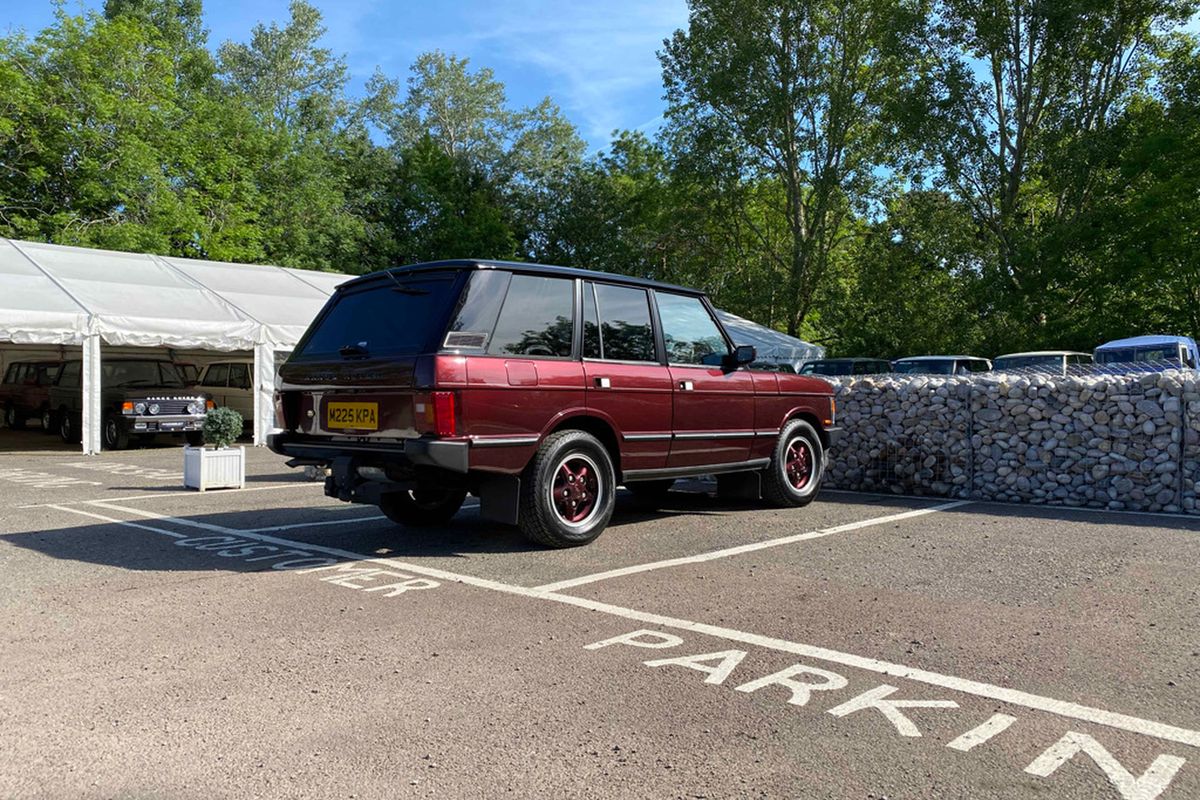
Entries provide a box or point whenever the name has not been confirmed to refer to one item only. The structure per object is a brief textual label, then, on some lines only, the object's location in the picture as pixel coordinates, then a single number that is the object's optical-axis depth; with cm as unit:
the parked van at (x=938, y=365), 1973
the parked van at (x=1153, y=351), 1697
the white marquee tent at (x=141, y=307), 1564
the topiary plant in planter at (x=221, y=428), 1077
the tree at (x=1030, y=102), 2608
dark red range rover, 576
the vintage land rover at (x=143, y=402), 1647
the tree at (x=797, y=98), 3166
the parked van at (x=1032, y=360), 1856
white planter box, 1052
